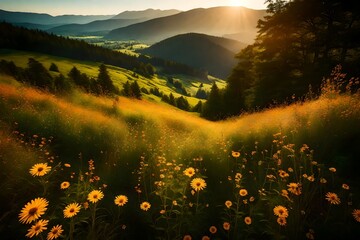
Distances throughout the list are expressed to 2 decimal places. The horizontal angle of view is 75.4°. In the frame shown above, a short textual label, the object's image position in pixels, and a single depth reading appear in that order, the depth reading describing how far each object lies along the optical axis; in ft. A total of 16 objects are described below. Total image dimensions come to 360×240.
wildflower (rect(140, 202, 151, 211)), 11.09
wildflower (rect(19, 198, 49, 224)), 7.66
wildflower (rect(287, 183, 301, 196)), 10.30
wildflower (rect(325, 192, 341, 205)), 10.14
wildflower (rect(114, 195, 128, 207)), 10.59
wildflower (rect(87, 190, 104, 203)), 9.72
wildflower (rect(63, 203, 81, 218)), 8.72
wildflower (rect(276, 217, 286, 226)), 9.27
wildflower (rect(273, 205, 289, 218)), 9.47
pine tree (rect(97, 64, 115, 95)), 208.11
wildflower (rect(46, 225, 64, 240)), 7.91
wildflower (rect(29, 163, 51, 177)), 9.97
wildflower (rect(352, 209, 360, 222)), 9.23
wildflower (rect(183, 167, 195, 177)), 11.81
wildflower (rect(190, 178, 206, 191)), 10.77
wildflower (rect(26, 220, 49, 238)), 7.62
